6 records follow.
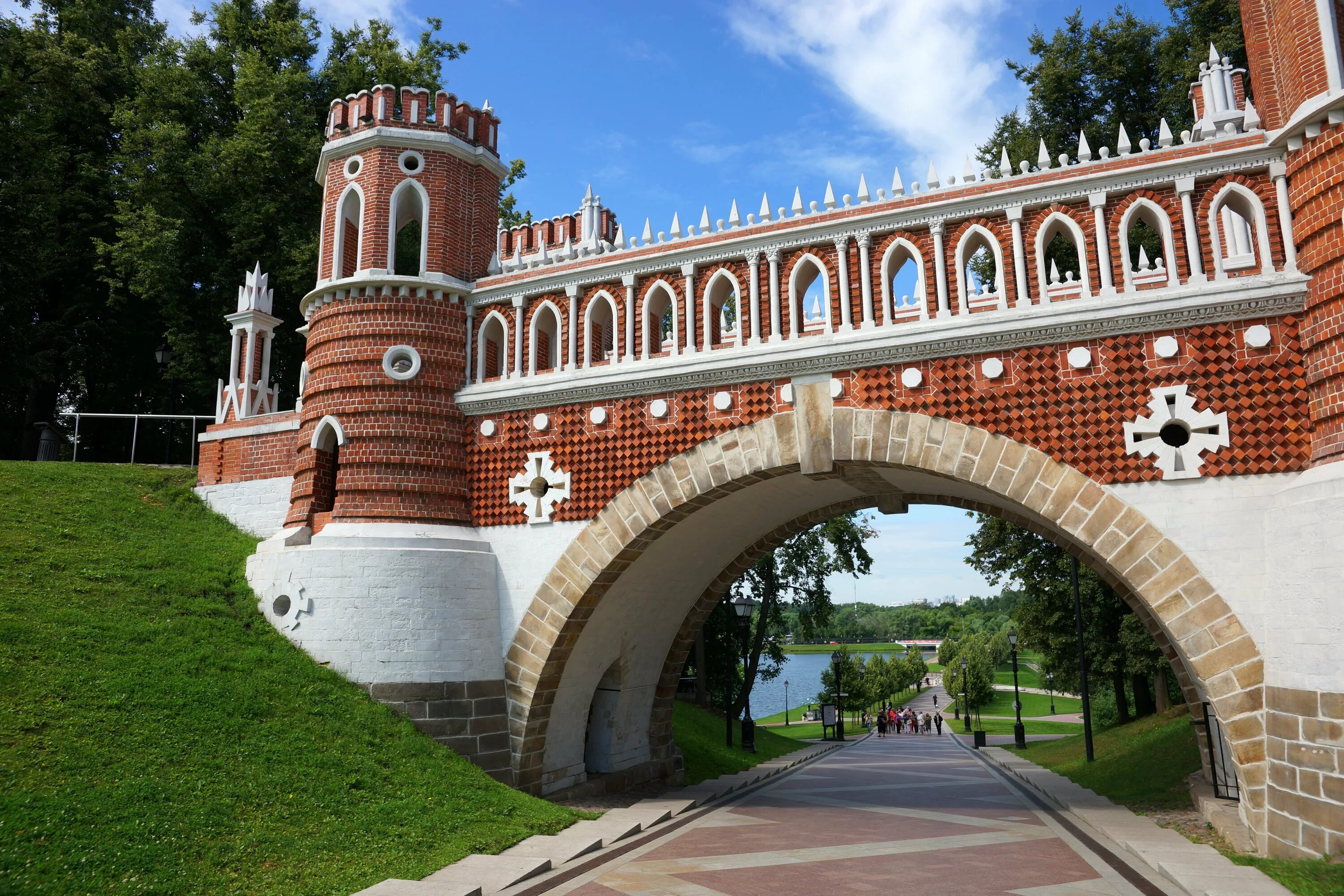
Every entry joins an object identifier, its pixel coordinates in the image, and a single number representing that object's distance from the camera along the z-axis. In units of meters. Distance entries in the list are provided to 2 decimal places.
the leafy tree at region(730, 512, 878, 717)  23.81
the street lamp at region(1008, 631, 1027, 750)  24.17
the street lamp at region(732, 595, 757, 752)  17.28
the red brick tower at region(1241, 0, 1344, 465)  7.71
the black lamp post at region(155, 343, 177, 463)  19.05
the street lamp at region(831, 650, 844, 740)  28.86
